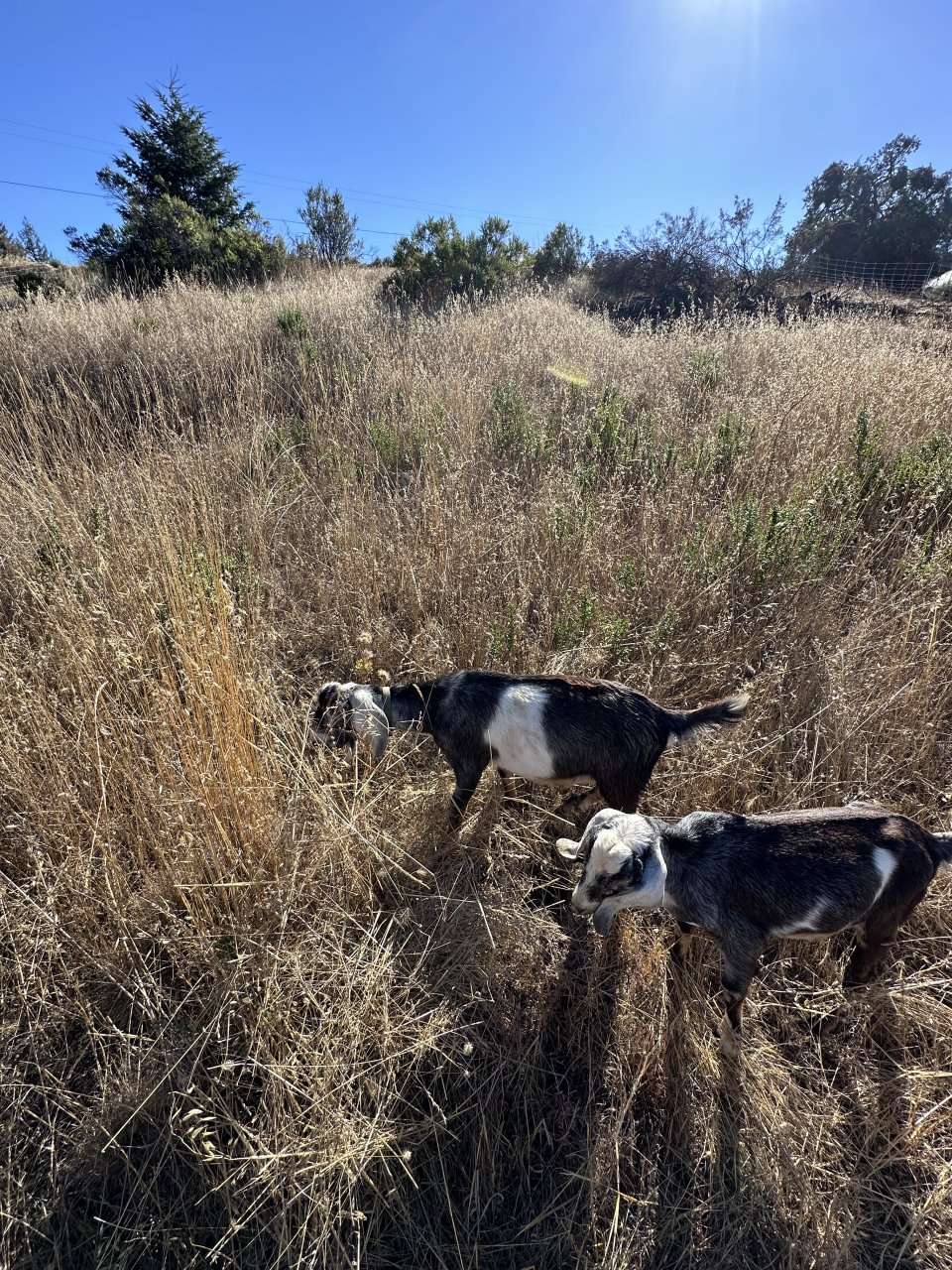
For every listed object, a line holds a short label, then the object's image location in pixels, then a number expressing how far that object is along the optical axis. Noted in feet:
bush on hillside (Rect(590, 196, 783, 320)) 37.52
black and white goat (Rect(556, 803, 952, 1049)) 6.01
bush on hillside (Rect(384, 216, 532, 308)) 34.53
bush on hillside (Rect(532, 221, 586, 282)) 45.24
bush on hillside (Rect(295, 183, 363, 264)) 53.31
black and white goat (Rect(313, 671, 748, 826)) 7.47
